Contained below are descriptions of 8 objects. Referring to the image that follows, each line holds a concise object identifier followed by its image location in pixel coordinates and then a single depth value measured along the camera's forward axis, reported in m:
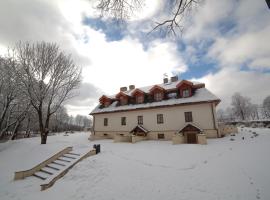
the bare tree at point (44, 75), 17.53
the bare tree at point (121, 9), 5.03
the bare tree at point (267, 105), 74.55
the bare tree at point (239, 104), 63.06
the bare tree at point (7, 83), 18.00
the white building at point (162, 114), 18.39
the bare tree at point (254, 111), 93.59
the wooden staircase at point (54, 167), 9.69
